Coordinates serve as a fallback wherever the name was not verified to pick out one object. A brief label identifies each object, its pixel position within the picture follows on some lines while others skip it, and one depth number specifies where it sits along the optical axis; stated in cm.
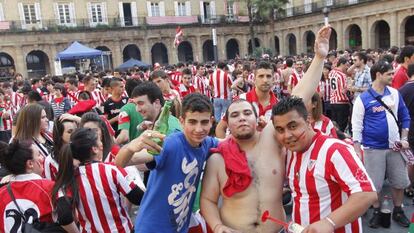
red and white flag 2456
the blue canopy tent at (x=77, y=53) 2412
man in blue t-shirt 270
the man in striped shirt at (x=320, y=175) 230
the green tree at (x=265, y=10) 3859
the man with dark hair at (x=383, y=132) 481
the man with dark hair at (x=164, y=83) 695
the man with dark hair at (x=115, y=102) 699
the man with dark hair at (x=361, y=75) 827
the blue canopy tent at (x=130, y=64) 2811
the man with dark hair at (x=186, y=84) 1031
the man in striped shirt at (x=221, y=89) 1127
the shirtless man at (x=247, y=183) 279
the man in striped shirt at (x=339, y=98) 861
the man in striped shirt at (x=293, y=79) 1001
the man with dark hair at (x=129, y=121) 490
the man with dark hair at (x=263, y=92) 524
